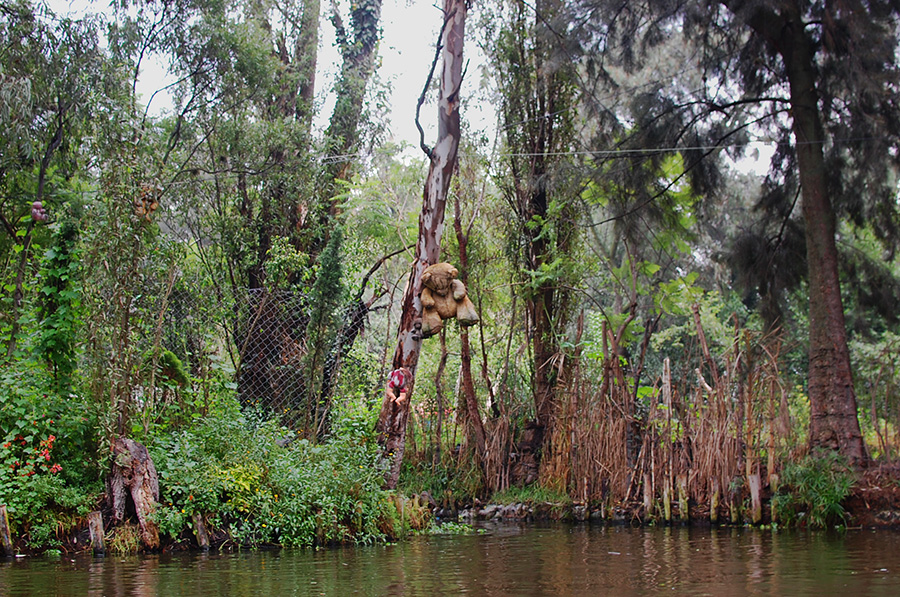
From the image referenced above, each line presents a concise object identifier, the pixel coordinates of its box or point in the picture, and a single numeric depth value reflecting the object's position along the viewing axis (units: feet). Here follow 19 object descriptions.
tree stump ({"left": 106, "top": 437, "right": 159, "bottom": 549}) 20.40
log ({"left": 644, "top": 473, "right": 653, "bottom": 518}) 31.68
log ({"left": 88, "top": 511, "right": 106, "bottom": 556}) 20.01
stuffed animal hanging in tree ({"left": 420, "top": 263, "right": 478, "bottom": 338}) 27.63
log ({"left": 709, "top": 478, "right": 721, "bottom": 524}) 30.12
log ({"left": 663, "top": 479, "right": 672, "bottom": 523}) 31.12
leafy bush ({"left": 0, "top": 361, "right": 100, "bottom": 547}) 20.01
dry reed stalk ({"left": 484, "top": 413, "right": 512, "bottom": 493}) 39.14
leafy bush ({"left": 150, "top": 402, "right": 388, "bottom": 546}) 21.50
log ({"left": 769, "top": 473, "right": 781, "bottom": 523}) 29.66
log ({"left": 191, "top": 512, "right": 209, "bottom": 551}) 21.02
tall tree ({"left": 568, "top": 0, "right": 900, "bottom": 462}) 31.81
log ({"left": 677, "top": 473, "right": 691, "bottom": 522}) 30.81
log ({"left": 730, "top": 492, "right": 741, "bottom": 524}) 29.86
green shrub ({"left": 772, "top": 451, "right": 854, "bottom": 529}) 28.60
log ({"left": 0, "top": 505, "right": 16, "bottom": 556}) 19.07
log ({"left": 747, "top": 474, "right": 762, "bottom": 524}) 29.25
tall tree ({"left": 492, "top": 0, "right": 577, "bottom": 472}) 41.63
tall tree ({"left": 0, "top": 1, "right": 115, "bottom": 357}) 38.30
